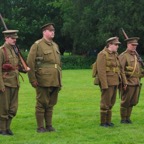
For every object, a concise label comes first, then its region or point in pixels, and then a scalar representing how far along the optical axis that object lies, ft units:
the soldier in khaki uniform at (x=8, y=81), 43.33
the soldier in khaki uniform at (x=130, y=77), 52.01
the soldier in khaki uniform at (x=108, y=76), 49.03
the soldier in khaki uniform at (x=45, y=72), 44.82
